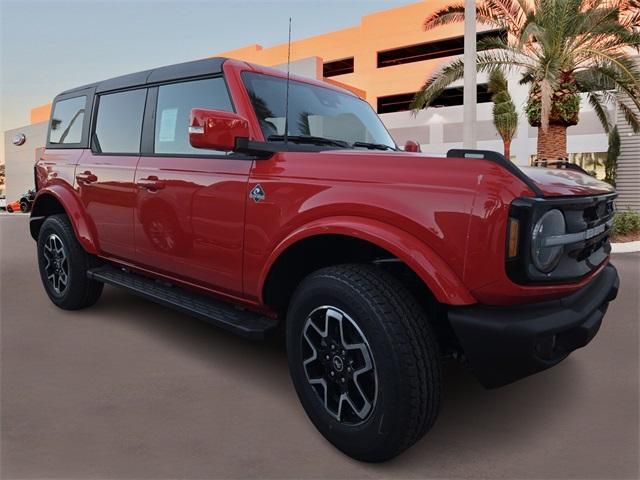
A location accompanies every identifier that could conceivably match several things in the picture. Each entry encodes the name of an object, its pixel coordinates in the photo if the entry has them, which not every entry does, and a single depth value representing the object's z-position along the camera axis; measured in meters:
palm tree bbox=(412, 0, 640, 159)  11.90
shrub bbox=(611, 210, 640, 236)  11.99
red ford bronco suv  2.08
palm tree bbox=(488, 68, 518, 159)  19.05
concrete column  9.45
